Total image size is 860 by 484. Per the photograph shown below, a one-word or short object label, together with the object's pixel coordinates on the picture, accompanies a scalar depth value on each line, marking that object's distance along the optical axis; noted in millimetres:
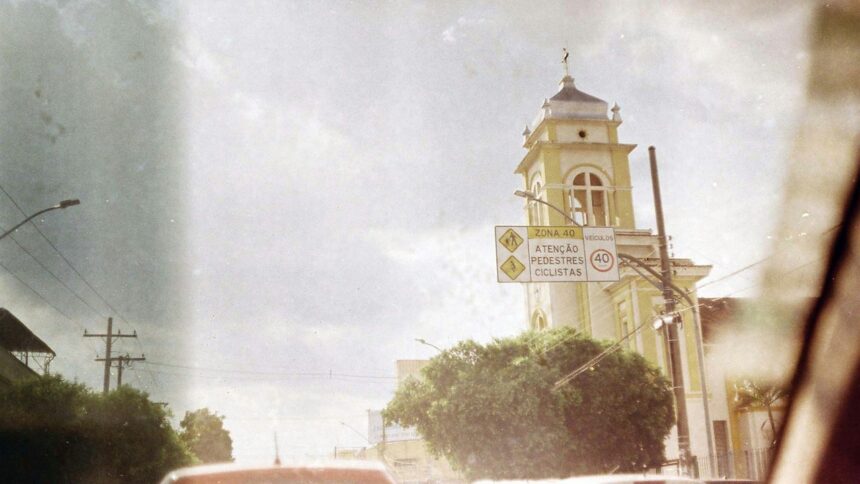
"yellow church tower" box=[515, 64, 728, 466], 45219
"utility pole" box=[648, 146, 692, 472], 18078
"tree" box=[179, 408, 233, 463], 96750
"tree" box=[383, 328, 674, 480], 32688
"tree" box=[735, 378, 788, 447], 36844
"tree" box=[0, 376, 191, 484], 30250
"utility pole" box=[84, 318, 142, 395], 50391
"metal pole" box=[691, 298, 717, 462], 20406
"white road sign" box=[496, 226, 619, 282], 19484
